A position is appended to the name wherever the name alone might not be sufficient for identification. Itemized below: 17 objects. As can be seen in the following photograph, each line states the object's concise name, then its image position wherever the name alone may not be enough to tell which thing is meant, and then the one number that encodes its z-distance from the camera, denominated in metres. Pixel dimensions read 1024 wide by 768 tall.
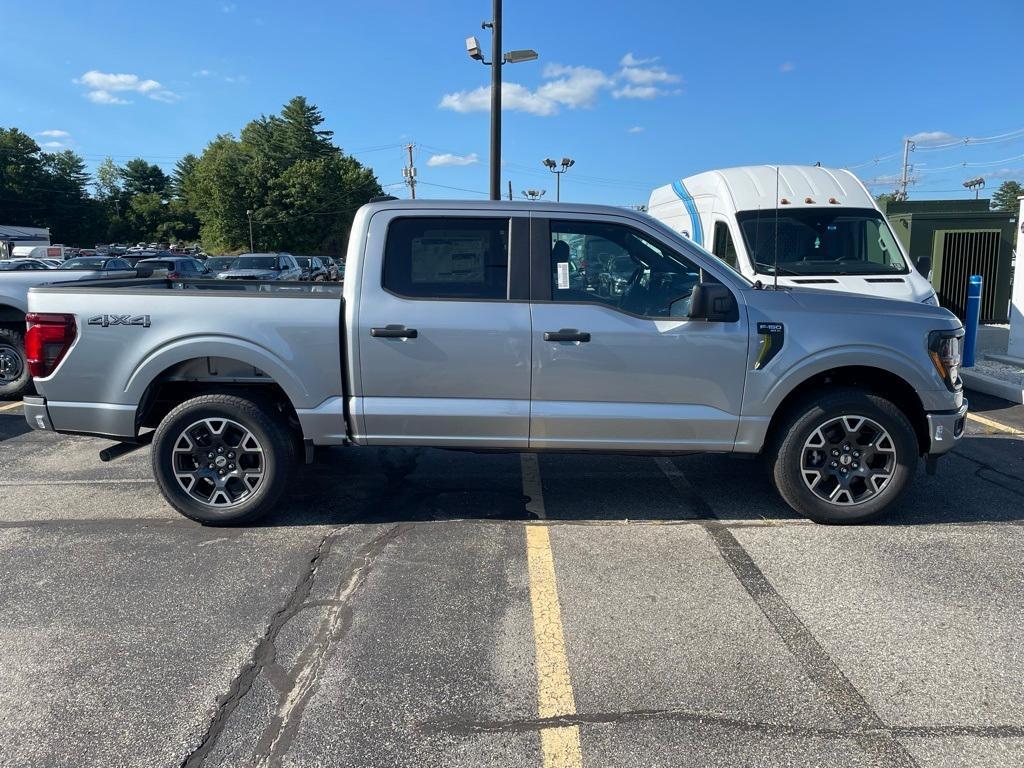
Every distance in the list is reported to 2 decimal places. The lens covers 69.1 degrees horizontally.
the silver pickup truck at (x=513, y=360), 4.45
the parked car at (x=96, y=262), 22.00
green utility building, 12.04
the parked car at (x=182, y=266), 23.77
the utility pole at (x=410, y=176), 33.01
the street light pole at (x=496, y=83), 13.71
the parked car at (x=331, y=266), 32.88
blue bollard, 9.69
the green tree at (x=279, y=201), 72.88
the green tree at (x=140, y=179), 117.62
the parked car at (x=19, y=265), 13.25
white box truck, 7.93
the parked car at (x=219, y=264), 28.42
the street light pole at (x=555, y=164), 27.59
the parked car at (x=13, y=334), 8.41
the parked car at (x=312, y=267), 32.59
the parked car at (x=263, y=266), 25.74
